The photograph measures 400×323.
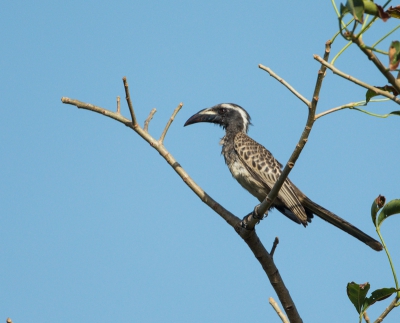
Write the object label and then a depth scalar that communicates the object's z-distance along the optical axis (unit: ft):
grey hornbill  44.78
